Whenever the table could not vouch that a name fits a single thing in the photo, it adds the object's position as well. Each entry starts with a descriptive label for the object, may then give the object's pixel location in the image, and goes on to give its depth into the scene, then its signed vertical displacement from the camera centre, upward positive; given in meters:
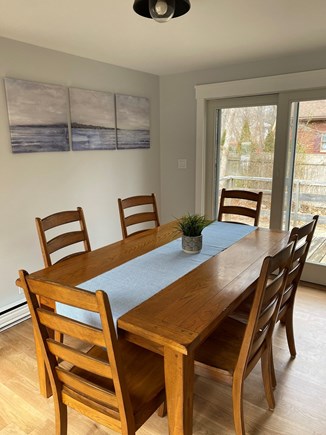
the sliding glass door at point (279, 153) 3.22 -0.07
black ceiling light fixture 1.57 +0.68
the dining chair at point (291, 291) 1.73 -0.84
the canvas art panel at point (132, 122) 3.54 +0.29
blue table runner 1.45 -0.65
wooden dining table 1.24 -0.67
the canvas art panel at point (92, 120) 3.06 +0.28
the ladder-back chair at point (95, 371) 1.10 -0.89
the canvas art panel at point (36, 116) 2.57 +0.27
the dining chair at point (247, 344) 1.35 -0.96
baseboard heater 2.62 -1.32
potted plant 2.06 -0.53
